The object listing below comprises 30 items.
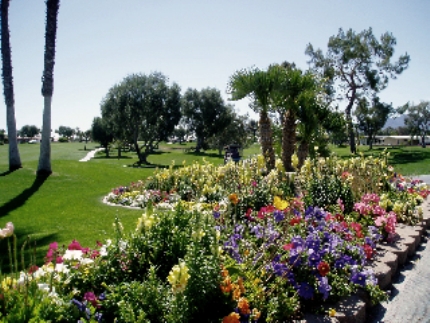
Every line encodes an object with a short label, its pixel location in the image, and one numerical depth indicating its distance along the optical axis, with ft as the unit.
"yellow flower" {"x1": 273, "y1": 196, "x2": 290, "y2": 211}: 10.07
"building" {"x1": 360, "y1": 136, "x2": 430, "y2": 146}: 281.80
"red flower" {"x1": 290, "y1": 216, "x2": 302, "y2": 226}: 11.21
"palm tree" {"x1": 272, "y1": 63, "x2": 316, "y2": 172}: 41.50
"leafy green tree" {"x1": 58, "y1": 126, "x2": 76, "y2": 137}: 358.02
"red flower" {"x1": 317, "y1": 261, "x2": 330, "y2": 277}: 8.96
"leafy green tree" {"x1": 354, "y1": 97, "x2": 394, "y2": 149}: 107.55
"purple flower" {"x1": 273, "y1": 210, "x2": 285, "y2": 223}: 11.38
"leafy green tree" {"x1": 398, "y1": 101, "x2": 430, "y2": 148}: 184.65
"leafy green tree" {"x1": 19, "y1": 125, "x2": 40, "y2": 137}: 344.24
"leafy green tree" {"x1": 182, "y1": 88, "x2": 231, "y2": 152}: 135.64
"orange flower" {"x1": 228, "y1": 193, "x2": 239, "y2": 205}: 11.84
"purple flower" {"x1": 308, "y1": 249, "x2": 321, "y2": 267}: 9.50
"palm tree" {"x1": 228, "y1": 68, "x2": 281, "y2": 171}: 39.86
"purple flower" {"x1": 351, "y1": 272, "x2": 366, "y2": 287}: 9.96
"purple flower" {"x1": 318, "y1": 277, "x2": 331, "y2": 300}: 9.07
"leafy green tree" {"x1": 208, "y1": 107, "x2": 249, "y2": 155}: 139.95
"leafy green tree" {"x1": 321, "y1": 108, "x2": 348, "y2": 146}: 46.49
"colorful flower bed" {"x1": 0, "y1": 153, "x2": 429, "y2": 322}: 6.93
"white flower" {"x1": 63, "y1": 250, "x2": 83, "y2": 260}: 8.43
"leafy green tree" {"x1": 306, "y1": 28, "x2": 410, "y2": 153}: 99.81
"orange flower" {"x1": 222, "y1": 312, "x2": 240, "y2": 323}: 6.99
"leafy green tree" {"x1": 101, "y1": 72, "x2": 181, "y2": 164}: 89.25
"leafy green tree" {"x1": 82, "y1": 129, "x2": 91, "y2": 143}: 266.04
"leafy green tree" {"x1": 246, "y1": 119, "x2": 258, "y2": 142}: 166.85
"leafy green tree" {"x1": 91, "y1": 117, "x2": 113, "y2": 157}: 146.20
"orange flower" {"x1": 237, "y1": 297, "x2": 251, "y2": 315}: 7.75
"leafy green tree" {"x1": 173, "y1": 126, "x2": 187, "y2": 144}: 151.37
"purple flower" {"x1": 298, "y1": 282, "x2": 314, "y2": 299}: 9.02
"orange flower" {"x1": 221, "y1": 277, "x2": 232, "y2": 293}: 7.84
